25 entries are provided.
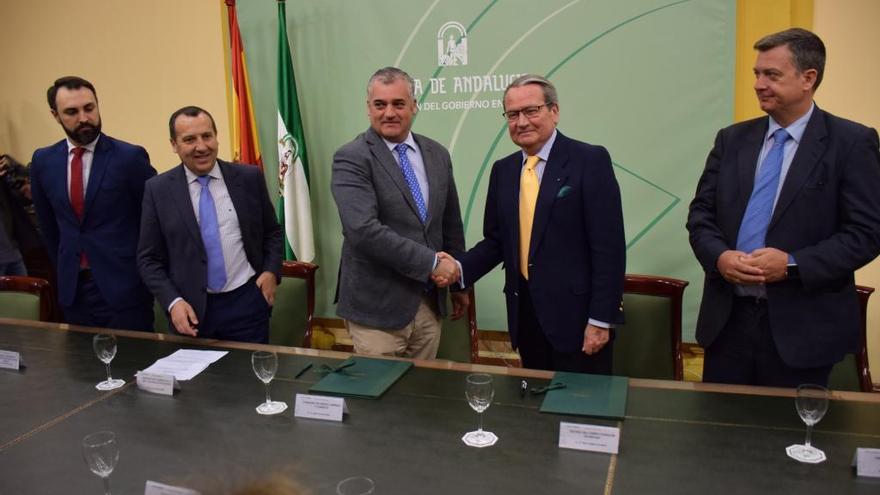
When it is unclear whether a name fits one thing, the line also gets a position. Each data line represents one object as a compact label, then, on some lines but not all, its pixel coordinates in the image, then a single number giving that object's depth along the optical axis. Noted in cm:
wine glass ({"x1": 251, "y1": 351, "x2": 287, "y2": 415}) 176
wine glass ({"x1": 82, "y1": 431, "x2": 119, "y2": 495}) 132
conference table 136
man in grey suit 235
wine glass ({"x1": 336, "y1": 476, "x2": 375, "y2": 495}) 115
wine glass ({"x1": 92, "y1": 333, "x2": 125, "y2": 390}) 198
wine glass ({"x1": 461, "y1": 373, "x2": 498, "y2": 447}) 153
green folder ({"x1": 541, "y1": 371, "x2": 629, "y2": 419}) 166
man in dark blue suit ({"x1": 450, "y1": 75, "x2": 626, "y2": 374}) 220
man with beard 288
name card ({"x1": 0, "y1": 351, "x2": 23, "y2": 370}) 216
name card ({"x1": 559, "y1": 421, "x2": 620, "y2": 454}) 146
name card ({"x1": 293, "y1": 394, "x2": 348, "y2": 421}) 169
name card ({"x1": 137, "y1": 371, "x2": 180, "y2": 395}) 190
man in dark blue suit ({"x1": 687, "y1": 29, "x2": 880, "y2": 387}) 197
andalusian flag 404
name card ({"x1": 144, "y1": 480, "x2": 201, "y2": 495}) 122
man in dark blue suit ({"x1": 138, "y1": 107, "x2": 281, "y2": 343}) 250
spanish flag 410
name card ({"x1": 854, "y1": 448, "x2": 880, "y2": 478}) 131
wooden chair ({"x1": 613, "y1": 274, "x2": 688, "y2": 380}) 264
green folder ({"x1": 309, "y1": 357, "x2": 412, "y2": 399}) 184
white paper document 204
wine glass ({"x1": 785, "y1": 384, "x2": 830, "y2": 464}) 141
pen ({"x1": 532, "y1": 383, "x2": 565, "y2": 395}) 178
